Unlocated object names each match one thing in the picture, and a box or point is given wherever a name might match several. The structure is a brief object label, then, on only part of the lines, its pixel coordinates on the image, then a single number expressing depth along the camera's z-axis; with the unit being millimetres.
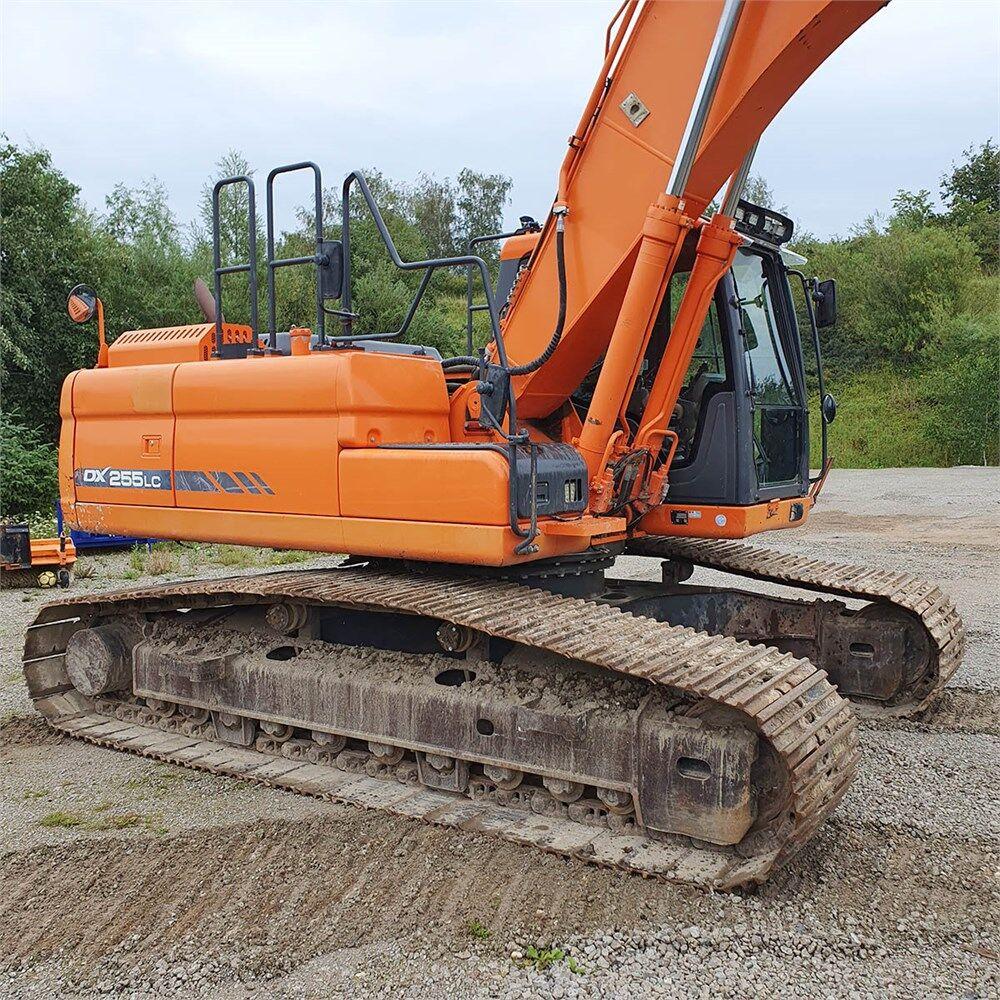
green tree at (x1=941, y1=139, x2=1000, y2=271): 35906
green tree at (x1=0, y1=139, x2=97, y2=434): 18594
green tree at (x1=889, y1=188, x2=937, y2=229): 38000
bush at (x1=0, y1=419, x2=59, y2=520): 15719
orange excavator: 3859
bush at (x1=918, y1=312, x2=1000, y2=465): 24125
